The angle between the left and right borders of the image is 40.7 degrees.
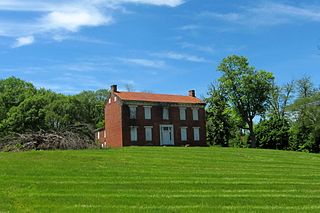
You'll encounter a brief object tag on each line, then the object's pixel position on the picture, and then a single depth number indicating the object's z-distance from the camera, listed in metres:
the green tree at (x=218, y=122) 68.31
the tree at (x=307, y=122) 54.69
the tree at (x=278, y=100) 70.56
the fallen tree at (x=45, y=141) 28.80
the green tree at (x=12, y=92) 71.84
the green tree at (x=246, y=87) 65.94
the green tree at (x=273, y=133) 62.28
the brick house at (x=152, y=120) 51.47
